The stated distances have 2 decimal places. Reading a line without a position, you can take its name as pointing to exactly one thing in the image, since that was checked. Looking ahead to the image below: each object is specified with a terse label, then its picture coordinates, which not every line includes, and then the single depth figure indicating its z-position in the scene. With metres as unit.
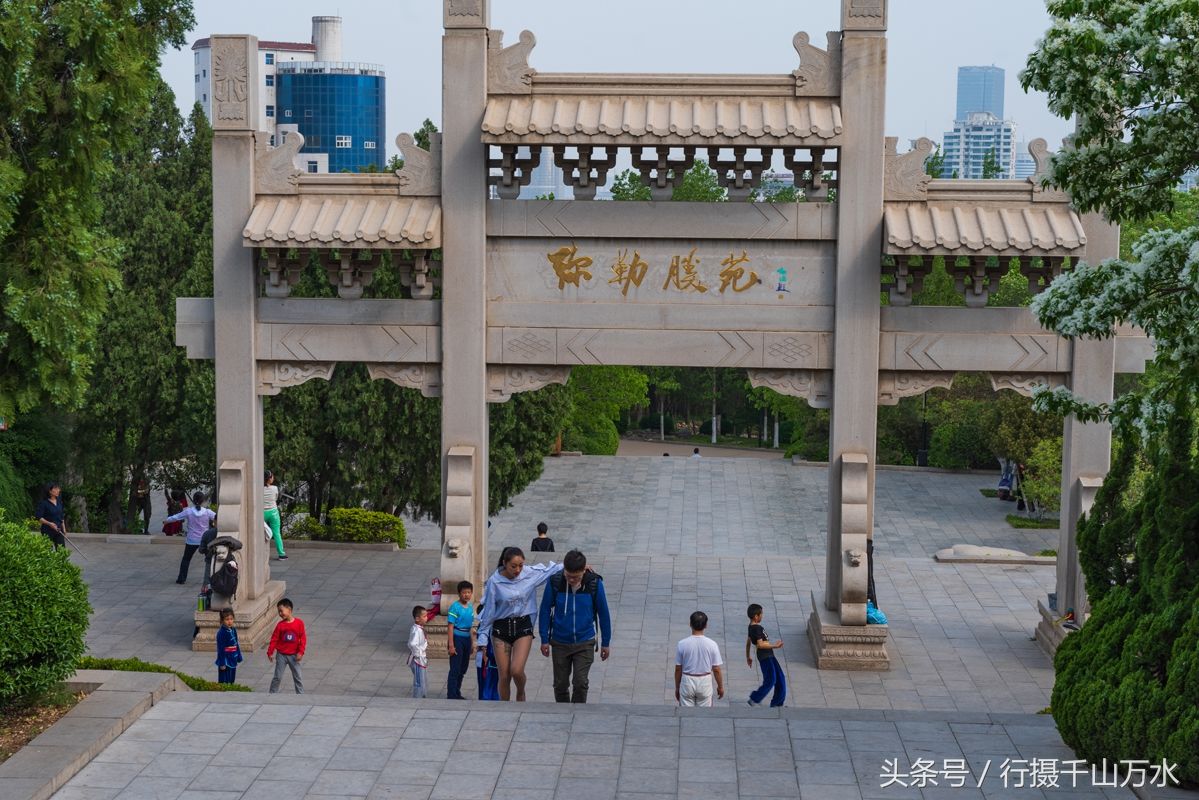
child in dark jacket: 12.87
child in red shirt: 12.57
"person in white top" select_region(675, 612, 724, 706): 11.43
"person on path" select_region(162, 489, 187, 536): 23.14
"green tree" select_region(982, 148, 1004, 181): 44.78
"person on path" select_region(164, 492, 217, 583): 17.03
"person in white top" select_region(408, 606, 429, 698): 12.82
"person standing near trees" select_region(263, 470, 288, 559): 18.16
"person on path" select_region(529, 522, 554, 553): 18.48
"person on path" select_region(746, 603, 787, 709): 12.50
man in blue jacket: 11.20
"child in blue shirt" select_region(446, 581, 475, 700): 12.29
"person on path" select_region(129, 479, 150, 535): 23.92
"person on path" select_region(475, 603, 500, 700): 11.62
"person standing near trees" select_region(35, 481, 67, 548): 16.81
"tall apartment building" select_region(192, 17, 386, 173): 102.12
